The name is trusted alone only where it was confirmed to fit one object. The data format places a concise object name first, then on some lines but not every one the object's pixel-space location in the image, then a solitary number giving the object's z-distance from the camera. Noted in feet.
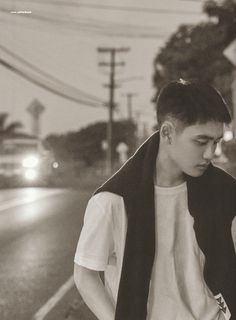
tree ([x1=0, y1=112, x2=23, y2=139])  189.26
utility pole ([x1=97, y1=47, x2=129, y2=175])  149.28
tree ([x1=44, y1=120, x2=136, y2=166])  224.12
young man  6.46
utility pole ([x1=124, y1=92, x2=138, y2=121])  236.43
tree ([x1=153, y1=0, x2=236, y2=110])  100.53
